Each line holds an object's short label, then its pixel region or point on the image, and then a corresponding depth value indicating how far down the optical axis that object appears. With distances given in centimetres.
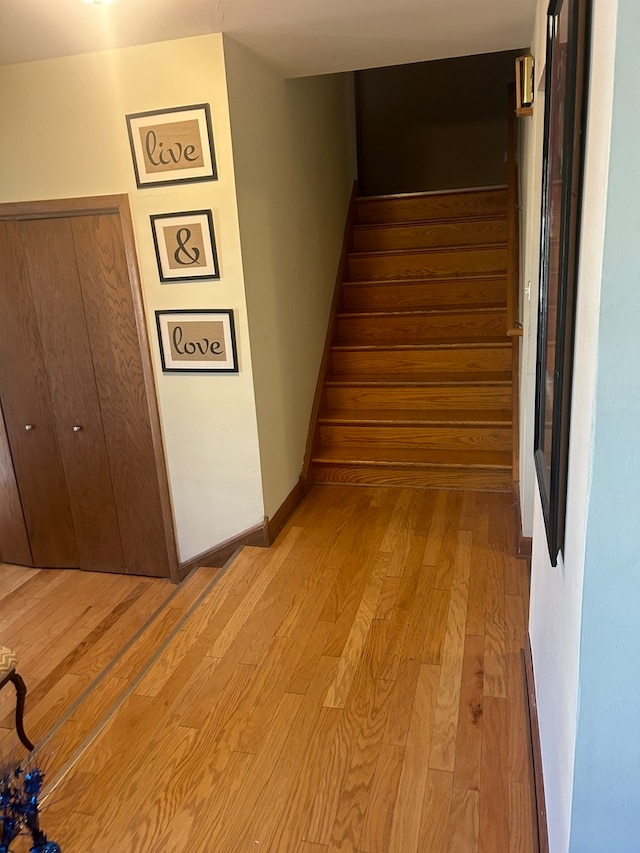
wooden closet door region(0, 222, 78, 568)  297
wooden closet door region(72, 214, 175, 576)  282
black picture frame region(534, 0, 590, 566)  97
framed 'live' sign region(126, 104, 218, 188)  250
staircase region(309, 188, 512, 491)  352
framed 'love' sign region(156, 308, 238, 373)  272
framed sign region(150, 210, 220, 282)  261
